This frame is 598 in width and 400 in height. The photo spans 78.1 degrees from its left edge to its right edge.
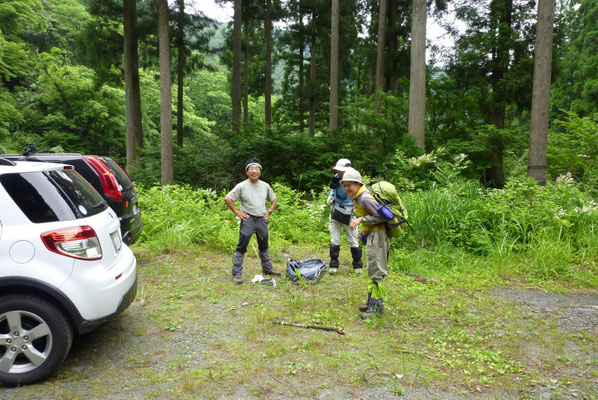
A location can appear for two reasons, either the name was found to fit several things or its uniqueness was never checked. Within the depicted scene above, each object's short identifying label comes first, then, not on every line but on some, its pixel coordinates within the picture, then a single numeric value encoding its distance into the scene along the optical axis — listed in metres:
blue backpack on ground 5.77
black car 5.84
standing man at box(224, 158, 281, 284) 5.62
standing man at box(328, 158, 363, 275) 6.21
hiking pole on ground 4.12
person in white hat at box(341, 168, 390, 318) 4.39
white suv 2.97
